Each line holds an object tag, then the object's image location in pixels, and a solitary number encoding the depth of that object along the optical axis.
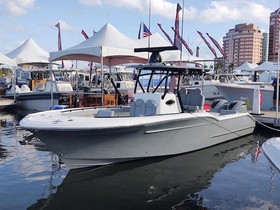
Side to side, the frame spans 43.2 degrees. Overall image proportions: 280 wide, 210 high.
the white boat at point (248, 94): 15.70
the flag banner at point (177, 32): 12.63
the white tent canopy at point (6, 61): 18.39
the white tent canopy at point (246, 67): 36.11
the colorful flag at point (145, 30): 19.05
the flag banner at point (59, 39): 28.32
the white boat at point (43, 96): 17.33
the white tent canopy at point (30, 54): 25.94
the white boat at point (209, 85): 24.99
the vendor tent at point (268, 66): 28.83
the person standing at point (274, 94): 15.11
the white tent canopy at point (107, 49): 12.71
